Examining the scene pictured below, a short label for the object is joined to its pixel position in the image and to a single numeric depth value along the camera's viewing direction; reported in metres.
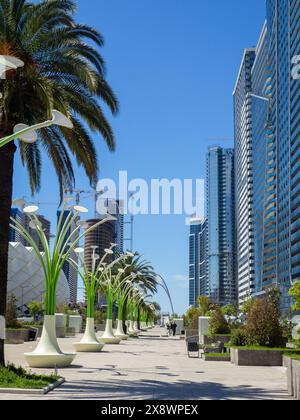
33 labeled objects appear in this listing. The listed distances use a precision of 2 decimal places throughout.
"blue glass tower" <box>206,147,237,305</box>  180.75
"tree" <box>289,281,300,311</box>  22.36
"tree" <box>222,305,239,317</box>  50.88
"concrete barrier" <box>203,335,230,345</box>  31.42
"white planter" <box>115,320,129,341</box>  46.49
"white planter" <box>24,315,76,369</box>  18.44
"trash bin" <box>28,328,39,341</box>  39.37
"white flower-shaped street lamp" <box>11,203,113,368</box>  18.47
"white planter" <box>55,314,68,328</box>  50.44
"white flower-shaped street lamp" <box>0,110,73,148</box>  11.70
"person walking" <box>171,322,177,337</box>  65.19
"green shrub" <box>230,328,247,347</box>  22.84
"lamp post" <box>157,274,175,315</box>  70.09
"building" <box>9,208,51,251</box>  135.21
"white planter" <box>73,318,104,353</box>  28.94
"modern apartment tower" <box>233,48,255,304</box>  149.88
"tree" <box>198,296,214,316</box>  54.03
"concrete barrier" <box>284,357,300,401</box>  11.56
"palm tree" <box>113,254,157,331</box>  58.97
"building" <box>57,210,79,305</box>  183.84
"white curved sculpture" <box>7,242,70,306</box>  102.12
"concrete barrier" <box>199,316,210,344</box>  37.45
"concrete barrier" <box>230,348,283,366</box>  20.50
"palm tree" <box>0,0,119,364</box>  14.45
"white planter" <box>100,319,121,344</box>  38.72
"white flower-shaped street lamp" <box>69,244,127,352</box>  28.98
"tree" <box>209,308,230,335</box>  33.03
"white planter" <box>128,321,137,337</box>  59.41
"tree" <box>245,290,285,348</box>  21.83
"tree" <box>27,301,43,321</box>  63.38
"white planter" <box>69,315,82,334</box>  61.75
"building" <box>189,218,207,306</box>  188.00
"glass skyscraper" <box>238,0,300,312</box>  108.31
